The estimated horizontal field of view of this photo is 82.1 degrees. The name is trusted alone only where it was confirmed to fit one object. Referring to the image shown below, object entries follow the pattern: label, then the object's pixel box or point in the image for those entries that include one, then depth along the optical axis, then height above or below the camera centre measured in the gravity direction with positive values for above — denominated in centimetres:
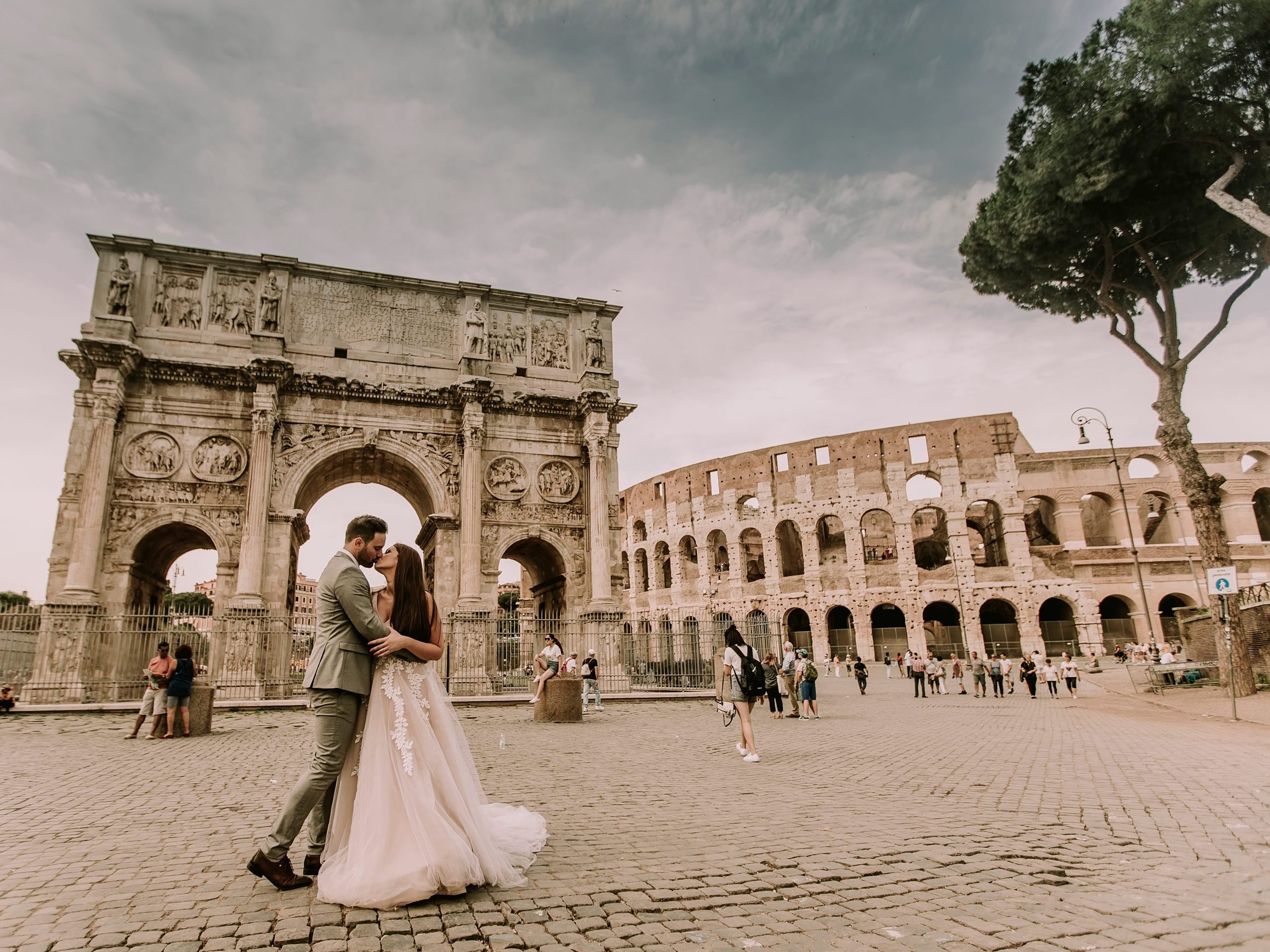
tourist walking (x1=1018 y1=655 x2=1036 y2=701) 2006 -84
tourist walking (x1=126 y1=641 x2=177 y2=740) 1073 -7
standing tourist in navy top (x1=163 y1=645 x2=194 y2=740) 1062 -21
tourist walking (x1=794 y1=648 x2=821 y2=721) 1380 -75
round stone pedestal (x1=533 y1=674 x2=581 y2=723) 1273 -70
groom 342 -11
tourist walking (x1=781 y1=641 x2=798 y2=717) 1444 -49
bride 330 -60
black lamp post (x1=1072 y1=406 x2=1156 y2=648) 2761 +732
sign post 1171 +78
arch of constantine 1844 +663
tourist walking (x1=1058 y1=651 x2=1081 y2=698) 1878 -86
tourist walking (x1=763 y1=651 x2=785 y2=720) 1441 -86
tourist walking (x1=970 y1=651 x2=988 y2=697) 2027 -83
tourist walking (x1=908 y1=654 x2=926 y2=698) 1967 -65
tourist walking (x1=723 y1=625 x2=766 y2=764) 807 -29
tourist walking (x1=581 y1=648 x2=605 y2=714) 1616 -31
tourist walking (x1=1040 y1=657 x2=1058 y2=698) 2012 -104
